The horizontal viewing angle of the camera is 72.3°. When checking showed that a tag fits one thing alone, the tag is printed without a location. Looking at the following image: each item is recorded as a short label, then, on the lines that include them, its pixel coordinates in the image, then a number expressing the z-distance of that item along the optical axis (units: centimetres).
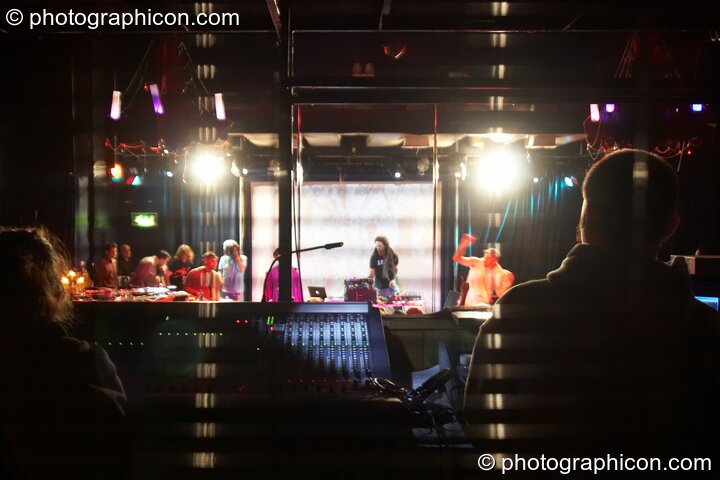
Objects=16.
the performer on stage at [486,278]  711
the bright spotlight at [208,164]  743
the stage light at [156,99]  312
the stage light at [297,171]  236
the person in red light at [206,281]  674
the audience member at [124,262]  1022
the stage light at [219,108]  362
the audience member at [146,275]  808
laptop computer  651
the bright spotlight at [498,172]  932
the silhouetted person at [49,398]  108
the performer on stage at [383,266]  879
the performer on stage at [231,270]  831
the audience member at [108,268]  770
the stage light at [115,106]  326
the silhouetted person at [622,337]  115
